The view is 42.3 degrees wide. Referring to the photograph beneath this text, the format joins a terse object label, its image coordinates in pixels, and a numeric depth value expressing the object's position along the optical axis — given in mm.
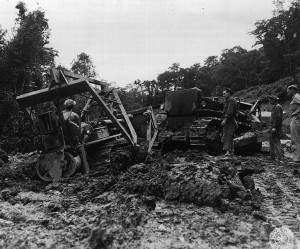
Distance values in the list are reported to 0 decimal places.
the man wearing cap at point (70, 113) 7438
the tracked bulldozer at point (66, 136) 7035
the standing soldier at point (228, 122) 8711
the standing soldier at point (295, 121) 8578
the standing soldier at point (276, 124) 9078
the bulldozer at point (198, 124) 9273
